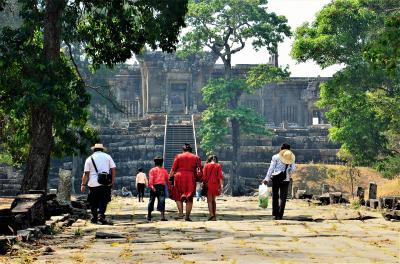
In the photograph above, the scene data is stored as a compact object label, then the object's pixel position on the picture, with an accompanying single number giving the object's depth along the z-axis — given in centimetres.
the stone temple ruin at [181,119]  5169
